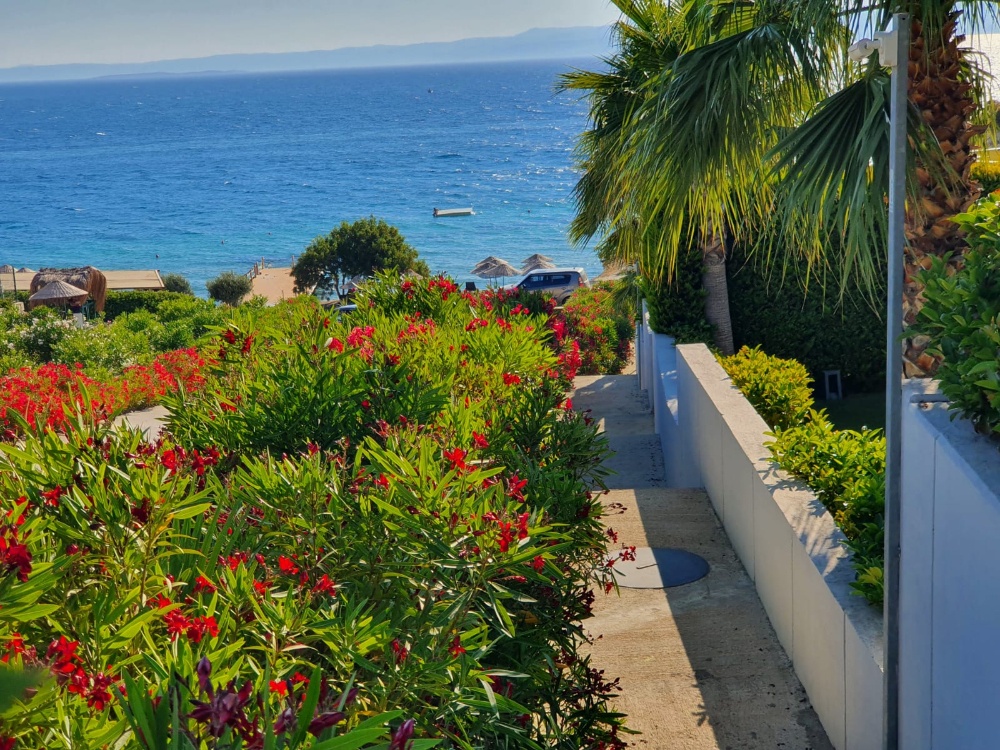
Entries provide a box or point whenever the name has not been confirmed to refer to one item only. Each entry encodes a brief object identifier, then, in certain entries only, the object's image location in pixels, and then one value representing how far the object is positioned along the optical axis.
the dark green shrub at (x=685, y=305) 12.08
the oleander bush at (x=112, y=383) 11.67
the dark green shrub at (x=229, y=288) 43.47
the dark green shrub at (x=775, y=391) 8.04
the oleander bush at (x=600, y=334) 20.02
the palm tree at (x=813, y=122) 5.26
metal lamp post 3.39
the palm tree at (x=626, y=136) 10.48
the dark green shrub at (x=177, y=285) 49.03
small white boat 84.19
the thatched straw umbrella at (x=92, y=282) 35.47
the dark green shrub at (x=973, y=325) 2.72
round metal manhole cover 6.29
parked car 36.25
